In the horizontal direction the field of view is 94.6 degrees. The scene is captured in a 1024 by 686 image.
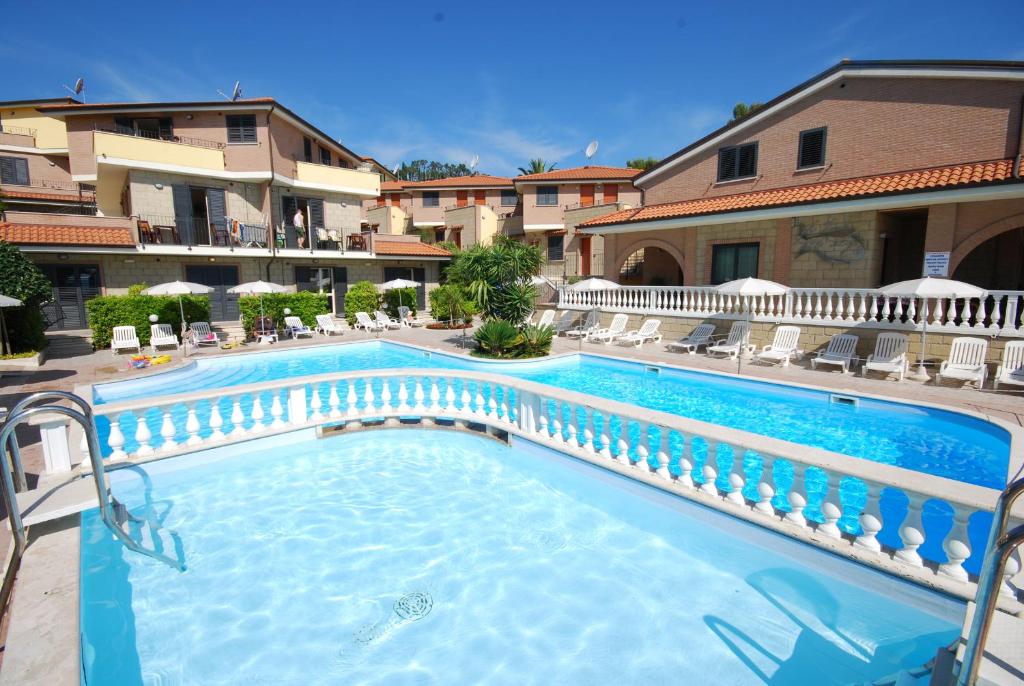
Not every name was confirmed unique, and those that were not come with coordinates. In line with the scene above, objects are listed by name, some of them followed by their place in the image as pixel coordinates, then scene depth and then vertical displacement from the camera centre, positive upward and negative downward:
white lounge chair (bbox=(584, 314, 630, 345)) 18.89 -1.88
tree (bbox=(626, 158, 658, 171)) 49.17 +12.87
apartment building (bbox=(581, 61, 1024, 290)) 13.74 +3.43
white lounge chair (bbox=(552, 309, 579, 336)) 21.86 -1.73
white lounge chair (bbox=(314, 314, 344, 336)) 22.38 -1.95
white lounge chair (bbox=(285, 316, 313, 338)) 21.34 -1.98
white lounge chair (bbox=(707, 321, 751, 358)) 15.68 -1.98
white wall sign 13.61 +0.63
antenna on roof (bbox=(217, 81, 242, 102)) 24.71 +10.02
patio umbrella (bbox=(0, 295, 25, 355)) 12.53 -0.55
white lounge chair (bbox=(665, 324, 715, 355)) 16.55 -1.95
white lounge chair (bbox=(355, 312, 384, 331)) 23.84 -1.89
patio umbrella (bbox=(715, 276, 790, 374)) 14.21 -0.05
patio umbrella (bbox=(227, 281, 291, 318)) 18.93 -0.15
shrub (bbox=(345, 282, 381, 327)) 24.94 -0.81
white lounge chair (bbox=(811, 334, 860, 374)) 13.25 -1.92
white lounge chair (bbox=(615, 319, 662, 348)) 18.34 -1.95
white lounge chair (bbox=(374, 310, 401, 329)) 24.14 -1.88
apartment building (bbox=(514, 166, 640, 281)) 33.81 +5.57
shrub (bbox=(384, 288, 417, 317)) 27.07 -0.82
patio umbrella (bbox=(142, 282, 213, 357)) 17.19 -0.19
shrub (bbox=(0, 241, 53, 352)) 14.10 -0.37
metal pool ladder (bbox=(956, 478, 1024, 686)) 1.90 -1.31
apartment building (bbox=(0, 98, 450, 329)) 20.09 +4.21
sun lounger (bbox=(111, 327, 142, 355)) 17.53 -2.12
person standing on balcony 24.69 +3.02
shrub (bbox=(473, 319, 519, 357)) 15.73 -1.75
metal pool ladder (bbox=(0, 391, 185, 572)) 3.52 -1.74
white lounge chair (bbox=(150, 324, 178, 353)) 18.33 -2.06
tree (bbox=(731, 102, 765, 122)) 44.08 +16.47
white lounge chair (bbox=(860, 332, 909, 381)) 12.23 -1.88
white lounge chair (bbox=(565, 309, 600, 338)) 20.05 -1.77
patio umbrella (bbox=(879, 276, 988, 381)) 11.22 -0.08
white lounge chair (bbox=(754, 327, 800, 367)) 14.37 -1.93
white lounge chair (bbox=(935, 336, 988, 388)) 11.11 -1.85
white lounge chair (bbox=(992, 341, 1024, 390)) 10.58 -1.81
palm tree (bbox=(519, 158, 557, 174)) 51.56 +12.89
